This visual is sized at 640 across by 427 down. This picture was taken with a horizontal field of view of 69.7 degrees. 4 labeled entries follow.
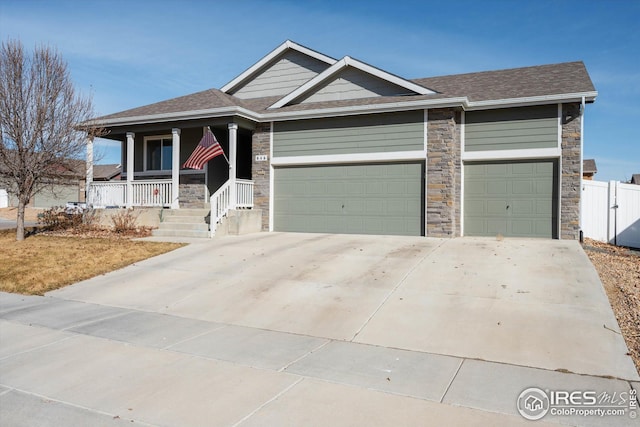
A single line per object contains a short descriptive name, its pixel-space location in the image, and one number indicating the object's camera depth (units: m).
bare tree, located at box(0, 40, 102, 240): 13.38
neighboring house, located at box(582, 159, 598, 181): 37.21
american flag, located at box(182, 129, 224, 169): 14.10
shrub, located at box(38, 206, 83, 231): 16.70
